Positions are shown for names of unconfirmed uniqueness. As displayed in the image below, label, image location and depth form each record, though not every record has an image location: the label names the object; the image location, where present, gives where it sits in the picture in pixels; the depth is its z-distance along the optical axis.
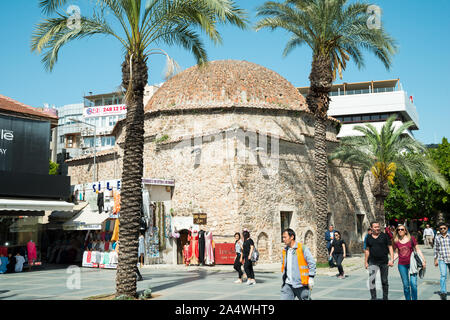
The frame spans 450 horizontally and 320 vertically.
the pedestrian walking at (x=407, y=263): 8.55
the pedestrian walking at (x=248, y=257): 12.60
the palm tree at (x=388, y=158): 23.56
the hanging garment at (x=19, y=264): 17.31
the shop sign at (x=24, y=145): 18.16
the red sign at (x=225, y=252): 19.55
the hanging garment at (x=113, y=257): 17.98
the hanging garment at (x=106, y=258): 18.29
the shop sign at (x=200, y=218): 20.56
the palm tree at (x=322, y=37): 16.84
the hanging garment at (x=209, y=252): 19.30
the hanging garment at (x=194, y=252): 19.58
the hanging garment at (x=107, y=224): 20.07
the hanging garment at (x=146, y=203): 19.00
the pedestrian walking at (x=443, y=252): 9.44
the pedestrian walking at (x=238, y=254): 12.95
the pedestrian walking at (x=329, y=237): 18.13
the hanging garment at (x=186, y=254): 19.69
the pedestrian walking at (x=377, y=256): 8.64
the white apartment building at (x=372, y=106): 59.31
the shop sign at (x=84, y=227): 18.85
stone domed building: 20.33
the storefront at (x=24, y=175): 16.95
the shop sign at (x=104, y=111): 58.06
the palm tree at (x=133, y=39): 10.31
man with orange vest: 6.48
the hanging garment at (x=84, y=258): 19.24
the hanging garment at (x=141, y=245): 17.85
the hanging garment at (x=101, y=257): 18.50
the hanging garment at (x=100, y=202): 20.28
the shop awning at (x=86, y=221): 19.16
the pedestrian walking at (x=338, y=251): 13.98
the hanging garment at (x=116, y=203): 19.19
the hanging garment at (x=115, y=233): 18.01
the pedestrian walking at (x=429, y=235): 26.41
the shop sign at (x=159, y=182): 20.05
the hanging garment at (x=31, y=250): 18.78
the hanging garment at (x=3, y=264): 16.67
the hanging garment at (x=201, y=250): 19.44
